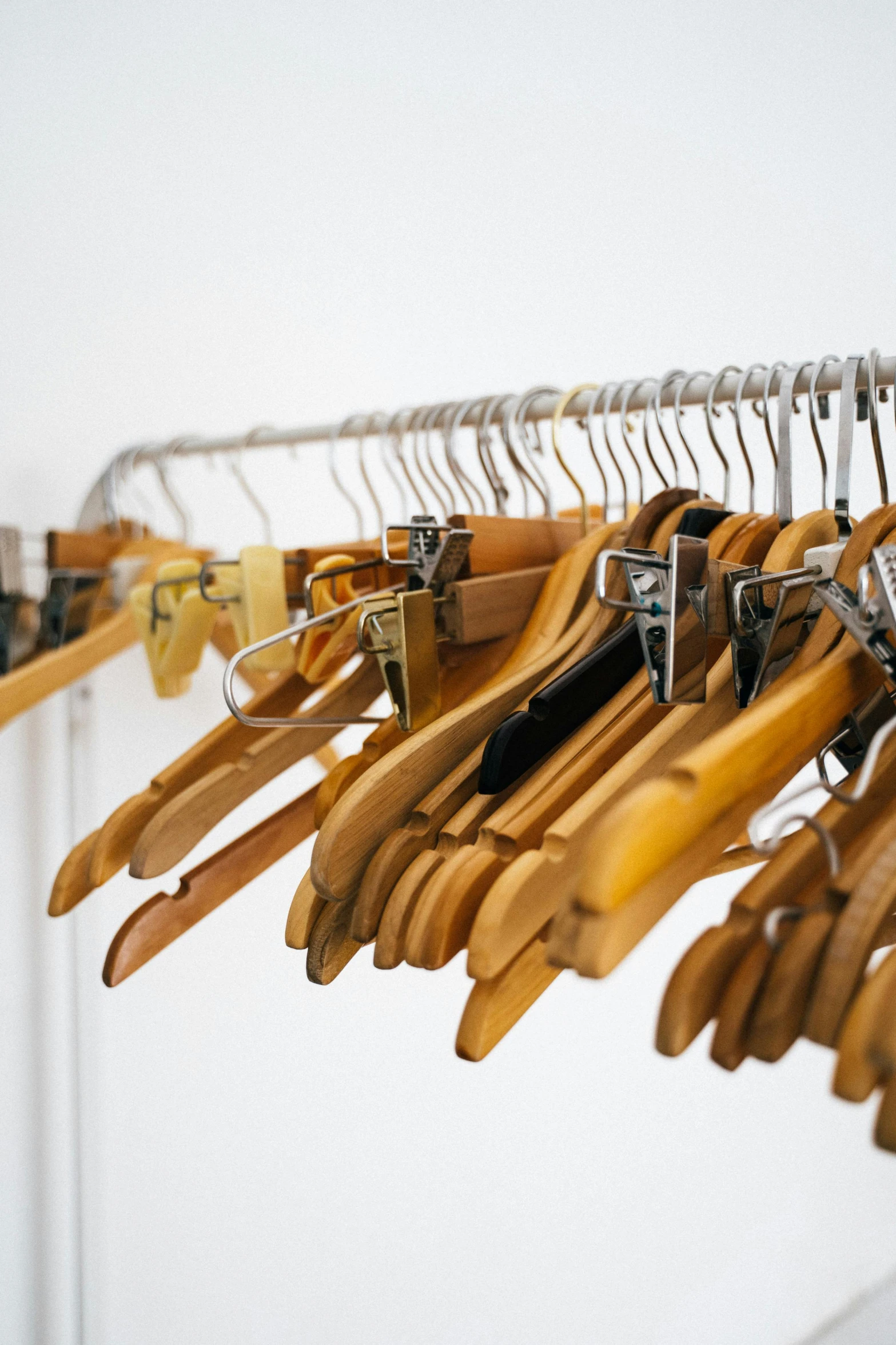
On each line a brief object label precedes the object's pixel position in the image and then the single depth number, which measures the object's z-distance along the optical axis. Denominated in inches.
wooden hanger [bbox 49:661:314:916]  28.5
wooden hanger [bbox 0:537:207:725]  34.9
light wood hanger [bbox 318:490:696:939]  22.4
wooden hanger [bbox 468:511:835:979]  19.2
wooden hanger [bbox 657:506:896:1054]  17.2
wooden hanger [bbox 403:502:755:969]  20.7
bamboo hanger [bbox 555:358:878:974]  15.8
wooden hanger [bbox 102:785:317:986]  28.0
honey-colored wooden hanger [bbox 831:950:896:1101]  15.1
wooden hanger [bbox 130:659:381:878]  27.5
